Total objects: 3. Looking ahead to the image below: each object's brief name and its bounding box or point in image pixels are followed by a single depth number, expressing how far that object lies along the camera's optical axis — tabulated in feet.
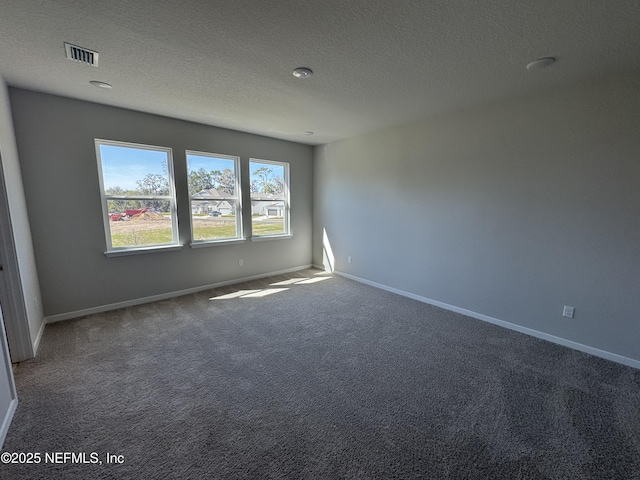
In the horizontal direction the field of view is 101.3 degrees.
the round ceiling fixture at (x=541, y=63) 6.76
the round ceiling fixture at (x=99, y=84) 8.36
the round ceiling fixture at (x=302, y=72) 7.38
